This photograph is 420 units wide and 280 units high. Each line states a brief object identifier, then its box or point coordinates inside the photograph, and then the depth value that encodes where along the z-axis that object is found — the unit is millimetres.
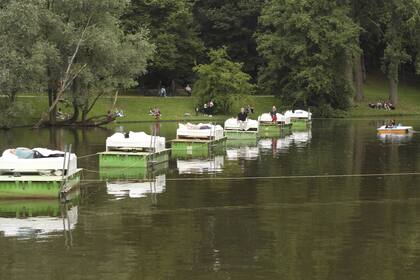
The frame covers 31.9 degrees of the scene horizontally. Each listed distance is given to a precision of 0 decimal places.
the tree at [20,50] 54438
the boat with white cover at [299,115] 64238
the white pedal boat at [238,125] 48403
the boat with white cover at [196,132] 39156
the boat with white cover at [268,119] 55906
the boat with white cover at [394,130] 52938
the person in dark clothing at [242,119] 47969
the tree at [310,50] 80938
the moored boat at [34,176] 22141
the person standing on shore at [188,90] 87638
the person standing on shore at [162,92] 83062
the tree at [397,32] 84562
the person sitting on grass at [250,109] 74875
